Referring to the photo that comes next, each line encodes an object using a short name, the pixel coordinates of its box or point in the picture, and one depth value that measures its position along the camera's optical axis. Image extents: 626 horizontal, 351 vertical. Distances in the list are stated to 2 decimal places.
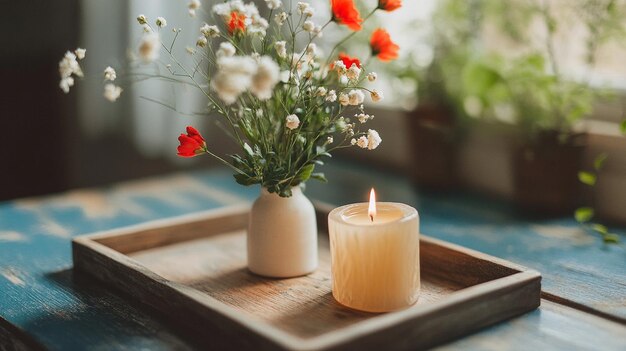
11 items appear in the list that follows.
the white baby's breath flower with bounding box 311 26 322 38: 0.99
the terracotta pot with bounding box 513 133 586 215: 1.45
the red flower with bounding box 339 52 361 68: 1.01
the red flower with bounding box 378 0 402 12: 0.94
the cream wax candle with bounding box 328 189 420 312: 0.95
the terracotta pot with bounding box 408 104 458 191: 1.66
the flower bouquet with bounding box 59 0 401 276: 0.94
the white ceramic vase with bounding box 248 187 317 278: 1.10
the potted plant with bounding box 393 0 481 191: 1.66
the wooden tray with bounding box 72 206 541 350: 0.84
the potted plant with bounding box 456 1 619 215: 1.44
